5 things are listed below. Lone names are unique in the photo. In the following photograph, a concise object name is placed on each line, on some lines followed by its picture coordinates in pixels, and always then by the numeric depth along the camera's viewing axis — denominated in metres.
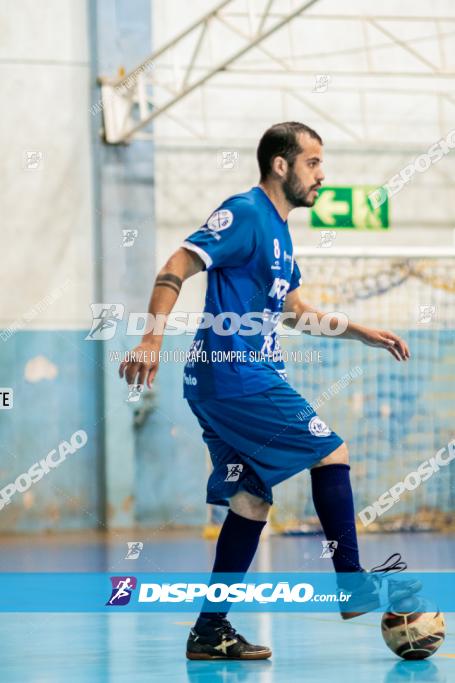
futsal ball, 3.78
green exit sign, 11.91
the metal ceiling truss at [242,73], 11.58
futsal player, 3.82
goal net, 11.14
